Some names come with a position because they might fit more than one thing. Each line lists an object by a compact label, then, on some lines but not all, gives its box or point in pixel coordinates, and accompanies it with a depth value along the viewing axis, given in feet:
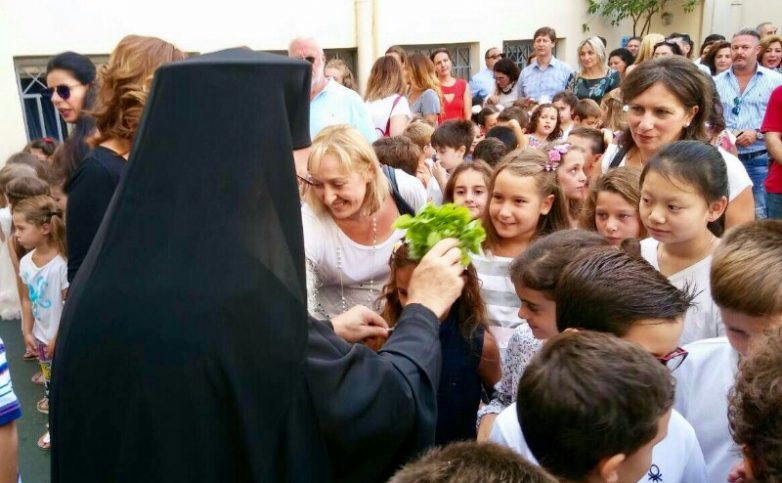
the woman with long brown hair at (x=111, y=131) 8.31
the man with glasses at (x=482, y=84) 32.04
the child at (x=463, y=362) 8.28
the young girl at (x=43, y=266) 13.32
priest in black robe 4.22
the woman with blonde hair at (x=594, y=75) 25.03
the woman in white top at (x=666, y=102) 10.23
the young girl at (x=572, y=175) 13.33
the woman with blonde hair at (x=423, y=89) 21.71
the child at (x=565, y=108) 21.18
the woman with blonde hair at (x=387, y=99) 19.27
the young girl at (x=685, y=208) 8.09
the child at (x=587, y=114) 20.34
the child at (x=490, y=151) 15.37
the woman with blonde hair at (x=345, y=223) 10.10
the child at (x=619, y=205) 10.02
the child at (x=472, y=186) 12.25
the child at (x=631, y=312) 5.95
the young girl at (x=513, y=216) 9.78
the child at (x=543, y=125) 19.76
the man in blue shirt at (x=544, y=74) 27.30
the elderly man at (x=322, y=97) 16.49
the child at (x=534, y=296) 7.52
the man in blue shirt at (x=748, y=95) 20.03
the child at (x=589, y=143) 15.03
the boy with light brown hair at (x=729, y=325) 6.09
